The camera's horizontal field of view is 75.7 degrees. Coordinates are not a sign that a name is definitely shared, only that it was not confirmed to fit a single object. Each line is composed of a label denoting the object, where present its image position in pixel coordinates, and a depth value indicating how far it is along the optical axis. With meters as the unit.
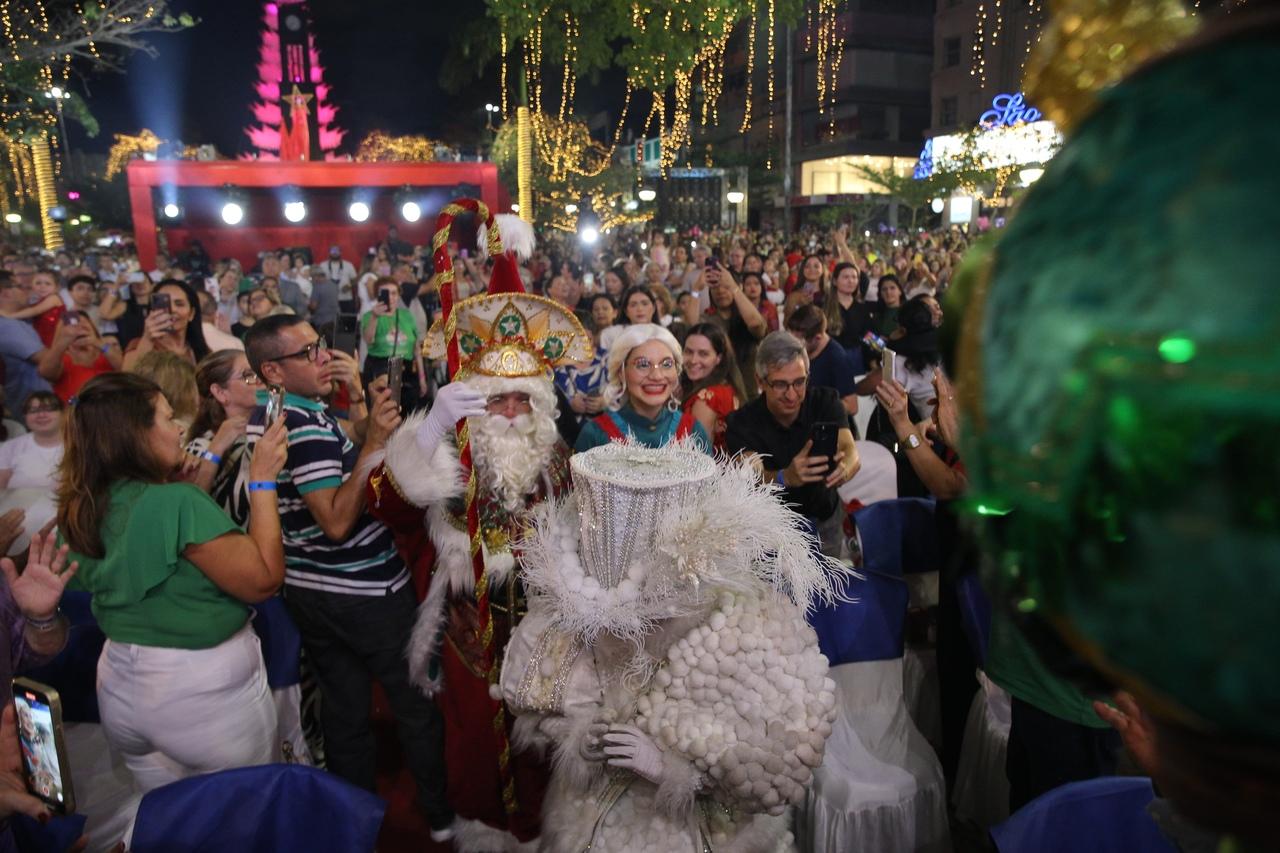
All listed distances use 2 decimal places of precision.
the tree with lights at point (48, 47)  9.33
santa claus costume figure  3.10
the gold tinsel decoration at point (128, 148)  26.58
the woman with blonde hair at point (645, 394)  3.71
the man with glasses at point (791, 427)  3.33
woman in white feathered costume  1.97
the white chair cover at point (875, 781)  2.88
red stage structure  22.05
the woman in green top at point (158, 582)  2.48
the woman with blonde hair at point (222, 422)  3.52
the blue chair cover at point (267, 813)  2.07
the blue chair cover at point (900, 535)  3.75
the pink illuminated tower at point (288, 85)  33.97
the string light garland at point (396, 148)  29.28
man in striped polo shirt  3.05
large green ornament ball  0.27
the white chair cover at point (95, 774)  3.02
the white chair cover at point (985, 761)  3.25
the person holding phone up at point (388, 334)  7.28
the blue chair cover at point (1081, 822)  1.92
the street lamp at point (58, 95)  11.12
